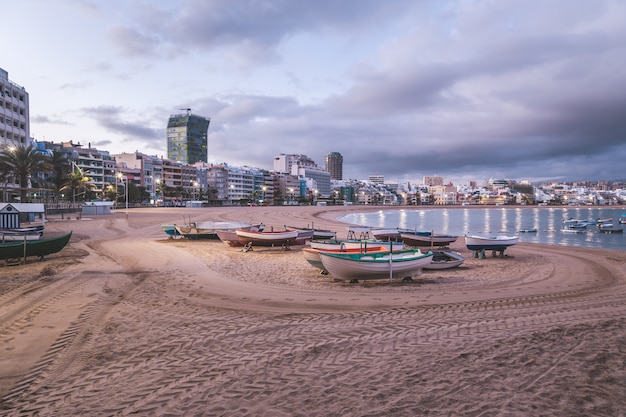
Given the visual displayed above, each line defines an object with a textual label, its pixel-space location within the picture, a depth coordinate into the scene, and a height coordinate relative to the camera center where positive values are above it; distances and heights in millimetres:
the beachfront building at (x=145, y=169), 112894 +11124
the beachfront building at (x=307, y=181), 179475 +12280
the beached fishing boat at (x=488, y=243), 21094 -2155
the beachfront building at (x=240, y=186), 144625 +7876
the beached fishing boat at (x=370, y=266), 13008 -2187
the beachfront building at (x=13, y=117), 53375 +13469
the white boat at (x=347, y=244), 17484 -1927
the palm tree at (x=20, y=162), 41866 +4918
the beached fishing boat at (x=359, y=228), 32116 -2021
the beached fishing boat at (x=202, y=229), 26547 -1724
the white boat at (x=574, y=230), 48969 -3325
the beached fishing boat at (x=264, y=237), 22250 -1941
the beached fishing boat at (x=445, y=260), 16500 -2550
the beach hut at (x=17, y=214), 25422 -761
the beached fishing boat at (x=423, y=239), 24047 -2220
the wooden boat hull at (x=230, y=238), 22781 -2023
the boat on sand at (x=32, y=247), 15570 -1861
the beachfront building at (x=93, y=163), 93531 +11064
